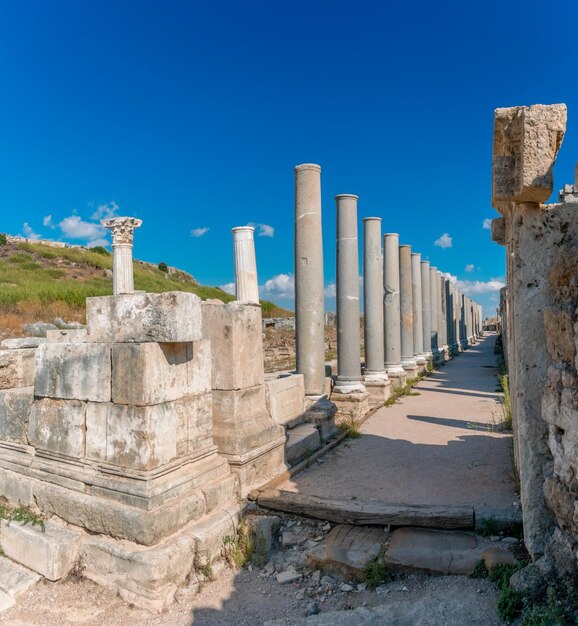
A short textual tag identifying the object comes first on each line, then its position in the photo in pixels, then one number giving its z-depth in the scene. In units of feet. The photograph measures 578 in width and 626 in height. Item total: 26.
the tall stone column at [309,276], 28.37
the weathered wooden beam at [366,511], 14.06
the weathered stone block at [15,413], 17.04
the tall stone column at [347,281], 33.30
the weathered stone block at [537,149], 10.81
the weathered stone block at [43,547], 13.39
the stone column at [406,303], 50.72
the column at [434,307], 67.04
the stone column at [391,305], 44.14
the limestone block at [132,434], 13.78
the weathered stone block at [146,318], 14.15
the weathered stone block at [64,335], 19.04
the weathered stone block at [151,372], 13.83
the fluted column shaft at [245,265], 23.00
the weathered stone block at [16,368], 18.85
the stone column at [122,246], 26.18
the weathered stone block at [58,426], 15.25
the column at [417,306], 55.93
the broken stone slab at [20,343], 21.44
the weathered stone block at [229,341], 17.08
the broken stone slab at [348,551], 12.98
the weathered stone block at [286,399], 20.79
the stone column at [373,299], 38.55
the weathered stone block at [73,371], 14.58
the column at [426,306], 62.44
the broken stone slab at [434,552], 12.29
